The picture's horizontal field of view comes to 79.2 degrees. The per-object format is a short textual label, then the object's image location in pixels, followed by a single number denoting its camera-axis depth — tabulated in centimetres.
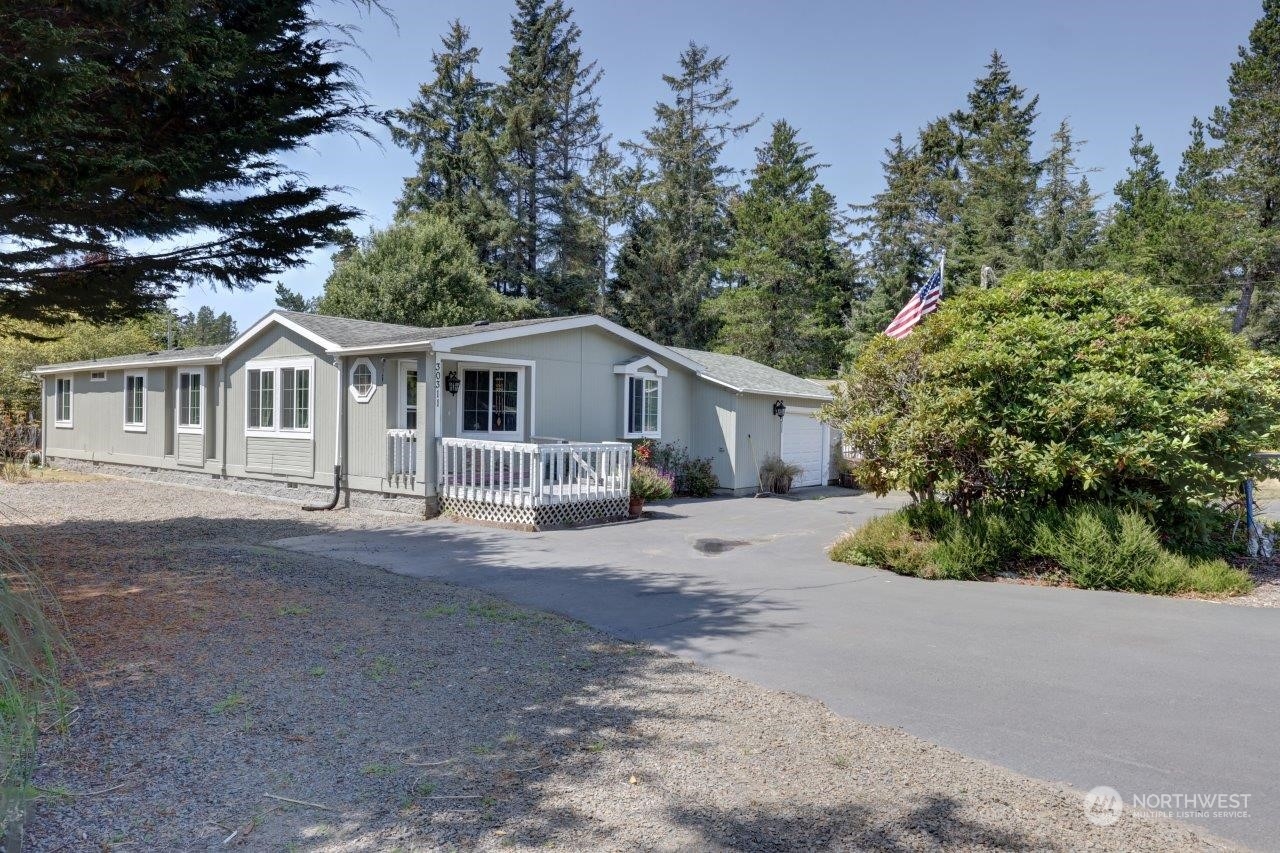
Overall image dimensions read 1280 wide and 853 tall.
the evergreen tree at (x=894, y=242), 3278
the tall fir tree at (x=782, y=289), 3108
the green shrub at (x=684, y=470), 1695
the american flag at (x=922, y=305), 1401
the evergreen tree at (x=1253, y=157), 2498
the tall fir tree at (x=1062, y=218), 2939
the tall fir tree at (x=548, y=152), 3344
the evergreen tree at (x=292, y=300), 4828
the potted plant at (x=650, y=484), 1470
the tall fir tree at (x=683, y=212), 3481
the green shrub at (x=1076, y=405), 805
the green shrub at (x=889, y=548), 872
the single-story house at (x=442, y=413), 1252
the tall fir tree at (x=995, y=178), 3122
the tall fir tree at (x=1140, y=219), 2564
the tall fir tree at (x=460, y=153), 3272
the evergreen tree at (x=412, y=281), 2802
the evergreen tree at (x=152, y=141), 452
